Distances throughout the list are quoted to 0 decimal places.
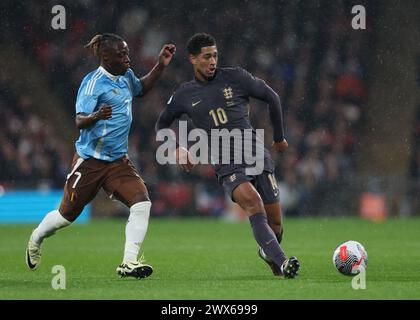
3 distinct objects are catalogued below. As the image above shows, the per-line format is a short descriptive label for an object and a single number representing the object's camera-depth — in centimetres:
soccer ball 1727
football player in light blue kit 1777
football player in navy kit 1791
